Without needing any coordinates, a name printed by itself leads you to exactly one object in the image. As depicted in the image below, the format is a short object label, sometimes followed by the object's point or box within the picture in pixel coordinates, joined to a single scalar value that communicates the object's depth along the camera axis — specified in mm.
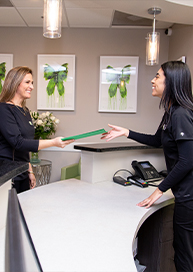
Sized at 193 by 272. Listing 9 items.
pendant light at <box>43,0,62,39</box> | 2051
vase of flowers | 3883
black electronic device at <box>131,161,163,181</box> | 2229
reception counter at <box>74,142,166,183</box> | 2096
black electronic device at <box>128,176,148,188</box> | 2072
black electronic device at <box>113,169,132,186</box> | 2085
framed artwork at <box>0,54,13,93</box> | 4324
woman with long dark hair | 1431
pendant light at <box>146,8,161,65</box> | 2883
